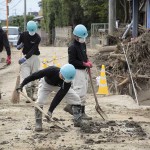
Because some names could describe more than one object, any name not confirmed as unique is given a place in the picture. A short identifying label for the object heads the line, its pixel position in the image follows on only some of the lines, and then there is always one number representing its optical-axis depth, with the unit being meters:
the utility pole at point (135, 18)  20.30
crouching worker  7.38
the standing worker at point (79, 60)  8.57
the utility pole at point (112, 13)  25.98
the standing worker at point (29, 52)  10.94
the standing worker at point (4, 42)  11.40
